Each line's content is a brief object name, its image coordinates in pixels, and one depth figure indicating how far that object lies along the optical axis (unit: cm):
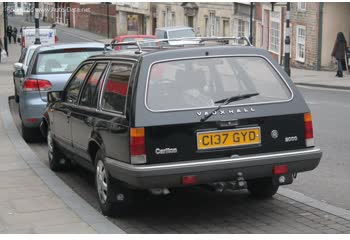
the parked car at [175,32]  3488
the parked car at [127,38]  3083
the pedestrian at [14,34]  7012
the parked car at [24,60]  1488
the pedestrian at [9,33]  6679
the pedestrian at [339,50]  2717
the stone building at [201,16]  4515
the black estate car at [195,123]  615
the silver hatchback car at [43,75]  1155
